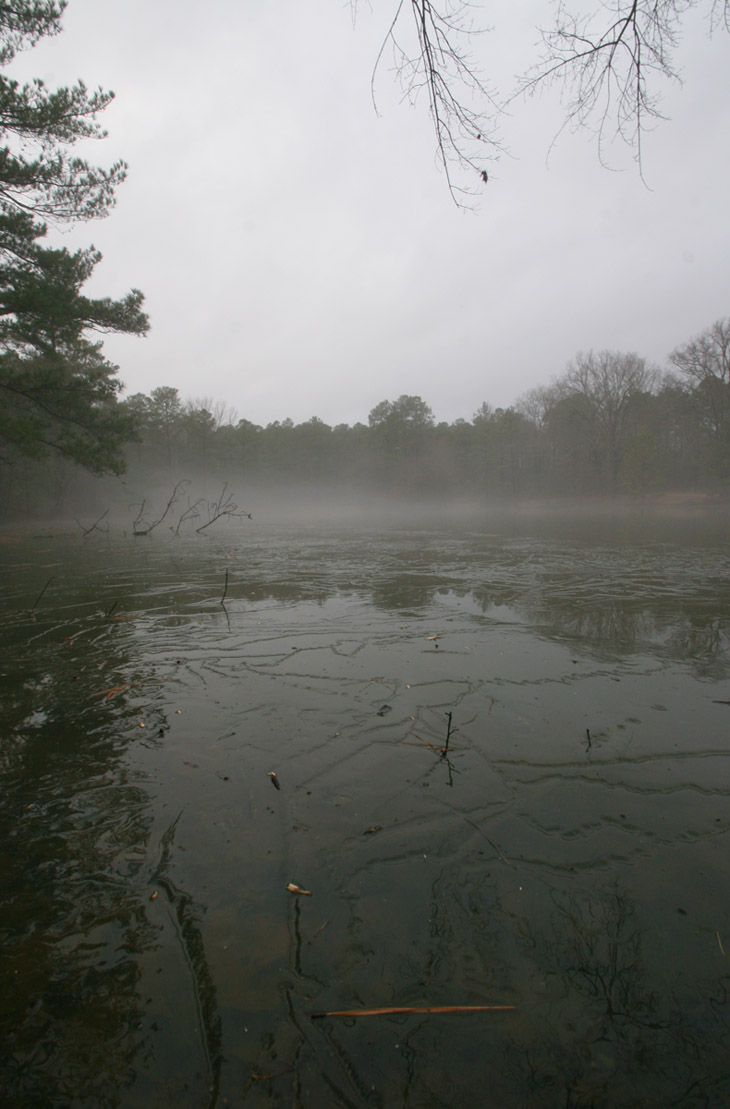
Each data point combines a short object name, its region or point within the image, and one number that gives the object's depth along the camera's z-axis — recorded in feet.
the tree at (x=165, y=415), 148.36
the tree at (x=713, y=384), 109.81
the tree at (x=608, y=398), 143.13
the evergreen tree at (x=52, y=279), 33.73
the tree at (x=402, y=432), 185.68
